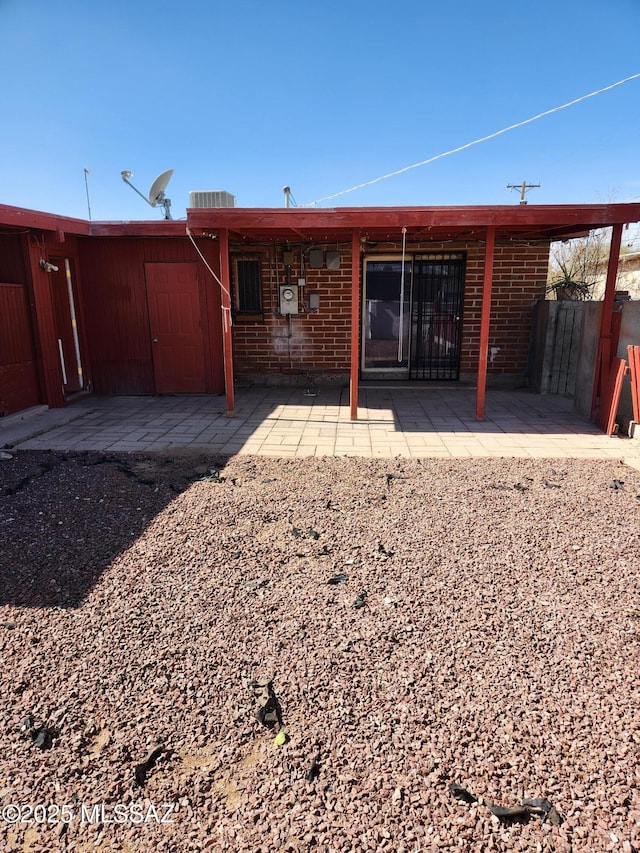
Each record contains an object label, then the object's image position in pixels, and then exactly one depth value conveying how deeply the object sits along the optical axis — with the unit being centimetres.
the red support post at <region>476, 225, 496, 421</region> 667
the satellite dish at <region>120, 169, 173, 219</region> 911
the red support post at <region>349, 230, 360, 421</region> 672
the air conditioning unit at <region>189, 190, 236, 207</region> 926
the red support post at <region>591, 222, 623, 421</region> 629
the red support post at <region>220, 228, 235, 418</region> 681
